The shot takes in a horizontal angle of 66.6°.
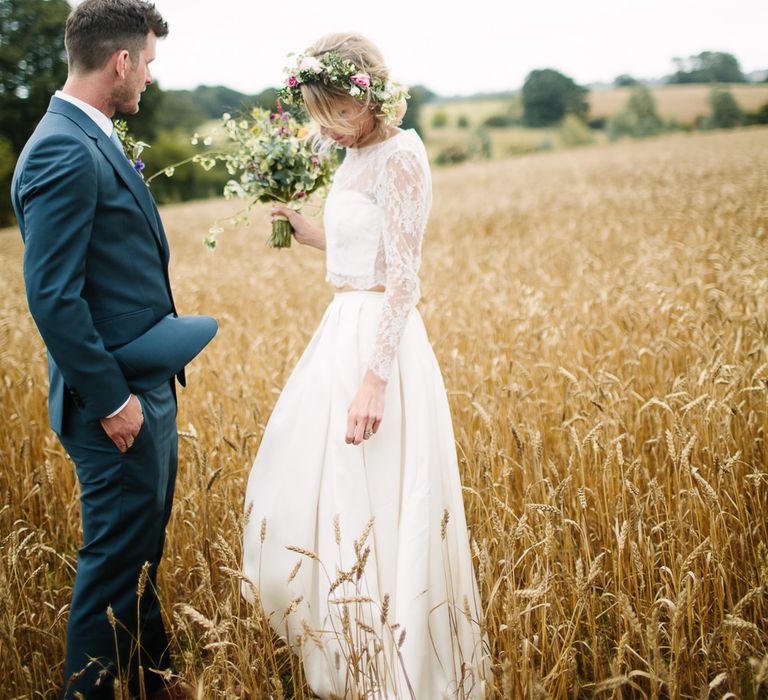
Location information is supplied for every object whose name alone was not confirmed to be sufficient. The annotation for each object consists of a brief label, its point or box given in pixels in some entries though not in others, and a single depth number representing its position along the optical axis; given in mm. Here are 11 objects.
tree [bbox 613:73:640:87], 89250
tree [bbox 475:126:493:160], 50119
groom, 1707
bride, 2072
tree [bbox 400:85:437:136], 78881
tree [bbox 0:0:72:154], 34969
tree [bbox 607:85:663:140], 59706
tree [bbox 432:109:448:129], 77938
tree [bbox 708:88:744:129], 52062
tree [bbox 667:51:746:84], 51312
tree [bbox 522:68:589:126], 73250
